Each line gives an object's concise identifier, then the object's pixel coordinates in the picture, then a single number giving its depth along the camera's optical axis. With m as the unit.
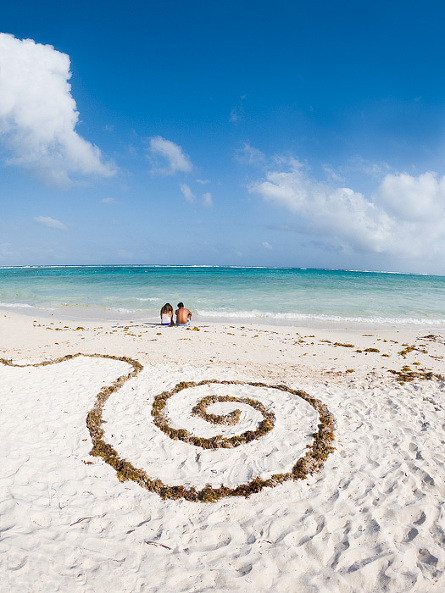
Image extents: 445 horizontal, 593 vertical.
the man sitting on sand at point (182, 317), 18.17
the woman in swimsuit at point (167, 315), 17.88
